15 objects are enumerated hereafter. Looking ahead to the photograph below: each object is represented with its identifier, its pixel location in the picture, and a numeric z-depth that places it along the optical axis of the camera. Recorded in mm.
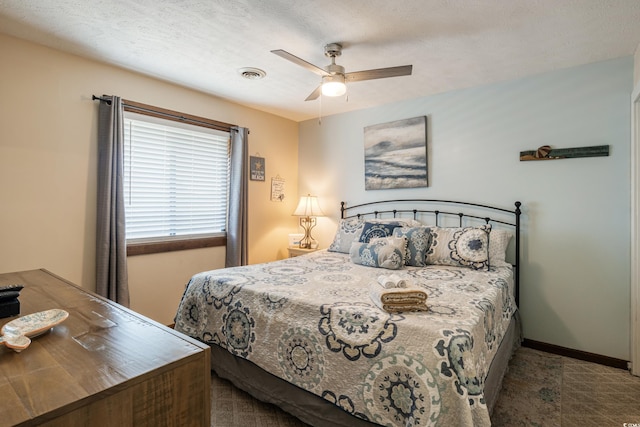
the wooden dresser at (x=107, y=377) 669
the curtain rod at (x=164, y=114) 2684
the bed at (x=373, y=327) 1332
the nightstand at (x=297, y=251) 3951
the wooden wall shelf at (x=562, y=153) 2561
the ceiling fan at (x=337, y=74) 2113
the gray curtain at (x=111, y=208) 2605
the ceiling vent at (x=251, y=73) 2771
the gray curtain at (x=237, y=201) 3607
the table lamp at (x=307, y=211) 4105
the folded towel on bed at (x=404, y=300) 1618
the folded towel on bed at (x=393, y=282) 1744
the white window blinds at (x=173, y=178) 2939
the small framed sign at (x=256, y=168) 3928
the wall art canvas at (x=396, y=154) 3475
